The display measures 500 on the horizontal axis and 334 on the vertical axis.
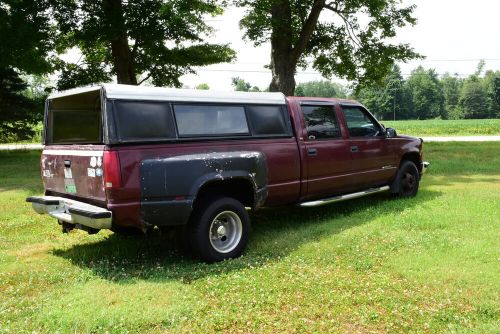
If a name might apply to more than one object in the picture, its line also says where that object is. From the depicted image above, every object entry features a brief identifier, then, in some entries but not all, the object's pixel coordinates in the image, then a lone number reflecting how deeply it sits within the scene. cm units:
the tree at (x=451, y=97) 10929
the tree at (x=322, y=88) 15615
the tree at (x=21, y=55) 1405
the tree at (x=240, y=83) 11389
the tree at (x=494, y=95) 10000
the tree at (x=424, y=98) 11362
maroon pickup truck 459
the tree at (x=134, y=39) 1476
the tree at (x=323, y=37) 1661
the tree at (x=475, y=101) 10406
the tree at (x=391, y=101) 10806
